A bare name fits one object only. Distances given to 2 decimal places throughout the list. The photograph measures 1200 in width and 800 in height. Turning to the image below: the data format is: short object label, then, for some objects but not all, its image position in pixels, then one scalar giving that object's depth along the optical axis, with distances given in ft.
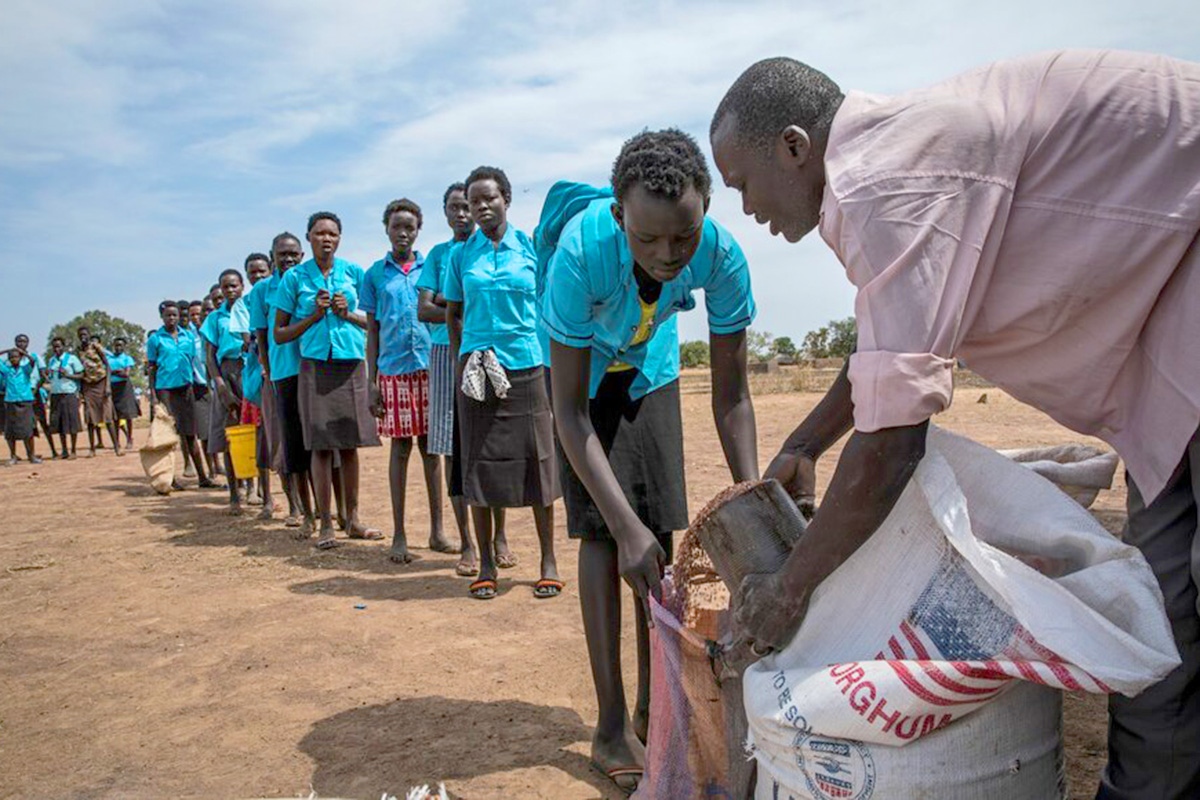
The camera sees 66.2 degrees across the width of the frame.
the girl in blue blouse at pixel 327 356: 20.45
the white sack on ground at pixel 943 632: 4.83
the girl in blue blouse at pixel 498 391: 15.57
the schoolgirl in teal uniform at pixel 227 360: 27.17
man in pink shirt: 4.68
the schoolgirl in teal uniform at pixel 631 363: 7.63
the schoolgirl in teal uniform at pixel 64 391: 48.91
